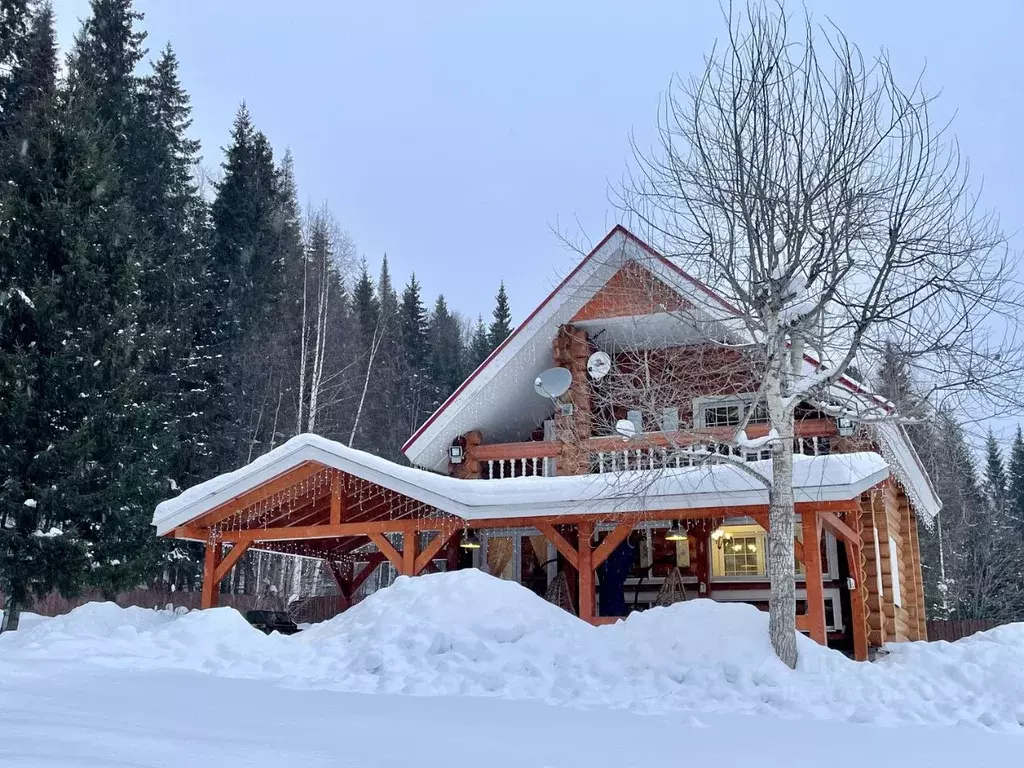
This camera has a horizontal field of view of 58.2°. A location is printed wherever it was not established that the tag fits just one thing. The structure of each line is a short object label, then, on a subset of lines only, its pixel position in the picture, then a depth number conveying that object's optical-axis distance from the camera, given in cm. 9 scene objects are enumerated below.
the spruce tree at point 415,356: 3506
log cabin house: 1069
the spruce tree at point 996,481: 3482
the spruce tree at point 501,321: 4244
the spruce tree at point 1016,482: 4158
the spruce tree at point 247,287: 2544
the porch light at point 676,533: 1317
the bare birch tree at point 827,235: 899
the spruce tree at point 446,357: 3869
